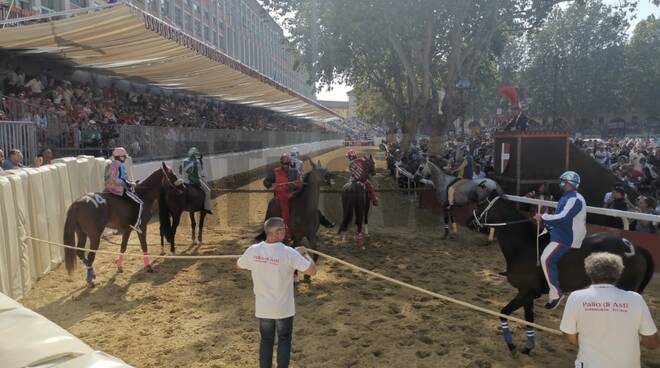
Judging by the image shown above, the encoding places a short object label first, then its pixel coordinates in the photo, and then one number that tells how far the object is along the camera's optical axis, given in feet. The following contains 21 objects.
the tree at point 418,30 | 66.44
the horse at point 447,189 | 36.60
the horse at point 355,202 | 37.78
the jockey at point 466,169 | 41.22
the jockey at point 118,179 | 29.32
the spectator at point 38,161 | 34.51
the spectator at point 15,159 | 32.50
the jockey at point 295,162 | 33.98
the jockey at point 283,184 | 28.89
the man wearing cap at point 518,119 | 40.16
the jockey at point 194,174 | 38.37
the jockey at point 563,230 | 18.34
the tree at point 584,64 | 194.18
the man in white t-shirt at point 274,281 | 14.74
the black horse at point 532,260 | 18.15
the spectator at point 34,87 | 50.65
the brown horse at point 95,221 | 27.07
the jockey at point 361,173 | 39.09
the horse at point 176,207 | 34.50
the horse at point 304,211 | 28.86
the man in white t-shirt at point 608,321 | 10.58
